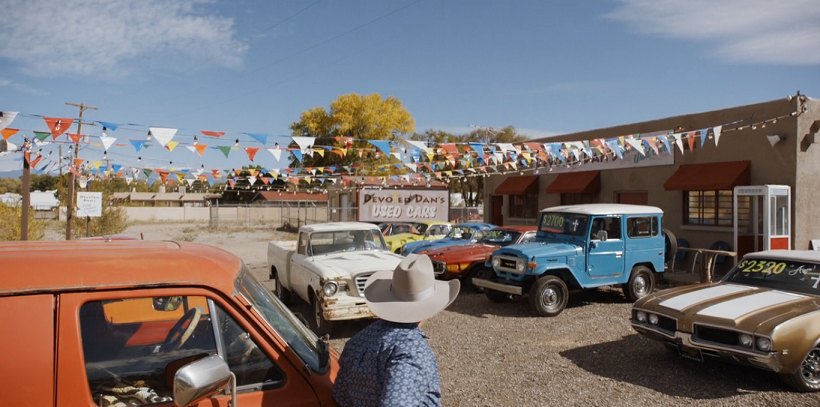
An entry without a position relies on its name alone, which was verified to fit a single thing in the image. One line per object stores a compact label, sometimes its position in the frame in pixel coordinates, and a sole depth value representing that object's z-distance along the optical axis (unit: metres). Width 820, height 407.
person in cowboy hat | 2.18
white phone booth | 13.09
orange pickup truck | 2.00
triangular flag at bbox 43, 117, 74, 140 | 9.99
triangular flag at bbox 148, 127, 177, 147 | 10.60
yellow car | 16.06
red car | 11.57
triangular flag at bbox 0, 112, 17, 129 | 9.34
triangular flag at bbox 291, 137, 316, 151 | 12.20
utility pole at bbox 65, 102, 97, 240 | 16.19
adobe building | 13.52
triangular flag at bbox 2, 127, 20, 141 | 9.94
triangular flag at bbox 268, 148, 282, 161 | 13.34
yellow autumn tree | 39.66
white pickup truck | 8.10
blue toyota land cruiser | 9.77
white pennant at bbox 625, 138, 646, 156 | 13.94
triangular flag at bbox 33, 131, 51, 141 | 10.67
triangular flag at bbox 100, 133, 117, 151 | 10.97
